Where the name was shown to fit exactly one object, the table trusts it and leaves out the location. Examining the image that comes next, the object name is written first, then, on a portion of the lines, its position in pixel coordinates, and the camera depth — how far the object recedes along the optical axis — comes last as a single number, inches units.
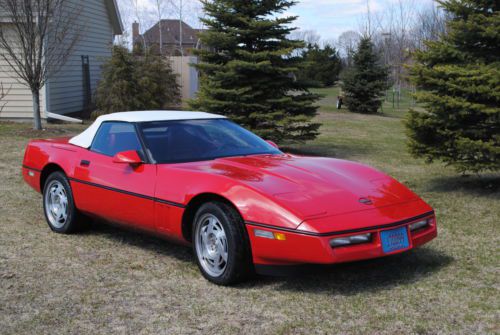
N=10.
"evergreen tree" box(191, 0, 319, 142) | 488.7
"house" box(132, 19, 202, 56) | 2677.2
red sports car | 170.9
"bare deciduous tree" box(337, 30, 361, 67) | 3265.3
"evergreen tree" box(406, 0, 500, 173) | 309.6
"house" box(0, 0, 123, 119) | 728.3
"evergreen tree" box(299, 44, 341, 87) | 2098.9
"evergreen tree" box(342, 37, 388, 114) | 1078.4
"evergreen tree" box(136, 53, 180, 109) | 765.9
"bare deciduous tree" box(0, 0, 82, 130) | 604.1
